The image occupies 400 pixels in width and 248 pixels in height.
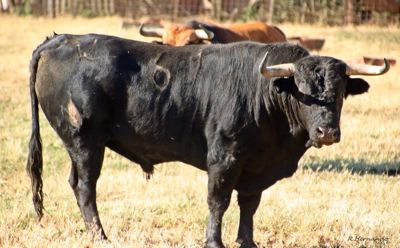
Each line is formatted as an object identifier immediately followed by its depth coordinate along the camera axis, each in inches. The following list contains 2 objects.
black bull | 520.4
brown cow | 956.6
